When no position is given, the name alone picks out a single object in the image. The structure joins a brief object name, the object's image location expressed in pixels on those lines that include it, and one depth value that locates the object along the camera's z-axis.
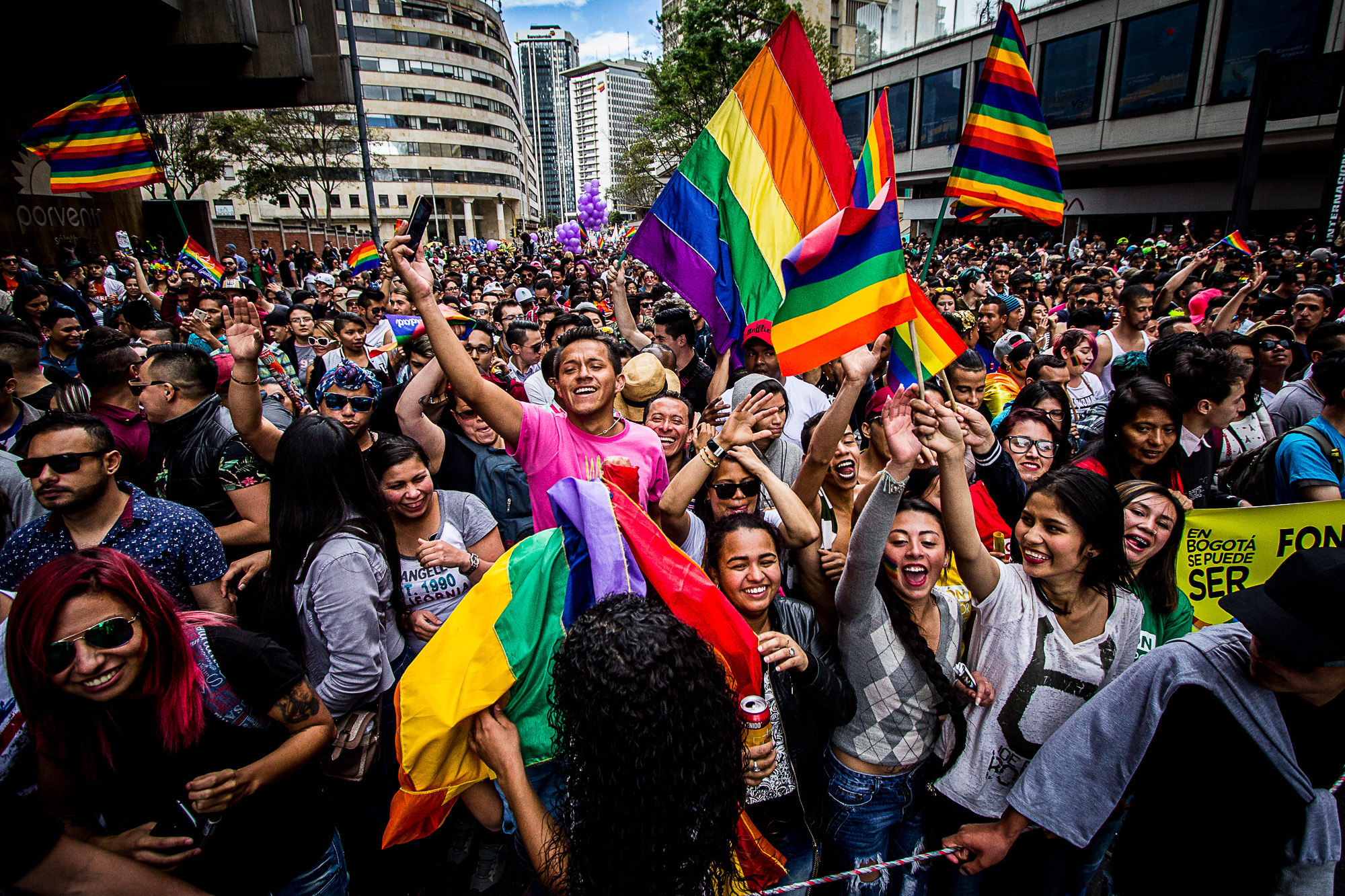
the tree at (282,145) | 31.78
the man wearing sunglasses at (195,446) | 3.09
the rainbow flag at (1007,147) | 3.86
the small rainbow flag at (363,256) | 9.53
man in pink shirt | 2.66
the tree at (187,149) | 26.86
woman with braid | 2.18
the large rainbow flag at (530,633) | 1.62
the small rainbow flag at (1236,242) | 8.67
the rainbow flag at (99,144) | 7.24
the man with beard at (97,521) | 2.28
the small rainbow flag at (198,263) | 8.02
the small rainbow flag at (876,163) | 2.67
